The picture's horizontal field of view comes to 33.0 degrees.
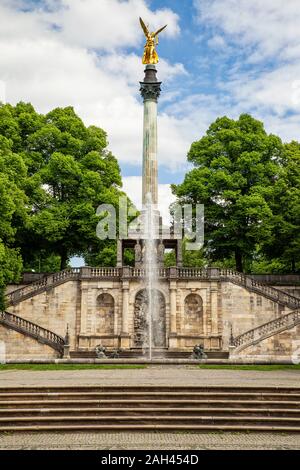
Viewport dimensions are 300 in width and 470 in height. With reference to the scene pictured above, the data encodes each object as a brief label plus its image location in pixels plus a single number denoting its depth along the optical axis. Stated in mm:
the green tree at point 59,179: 38219
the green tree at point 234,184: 39344
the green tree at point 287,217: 37938
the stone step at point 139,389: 12766
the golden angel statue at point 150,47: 42438
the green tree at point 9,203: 28281
